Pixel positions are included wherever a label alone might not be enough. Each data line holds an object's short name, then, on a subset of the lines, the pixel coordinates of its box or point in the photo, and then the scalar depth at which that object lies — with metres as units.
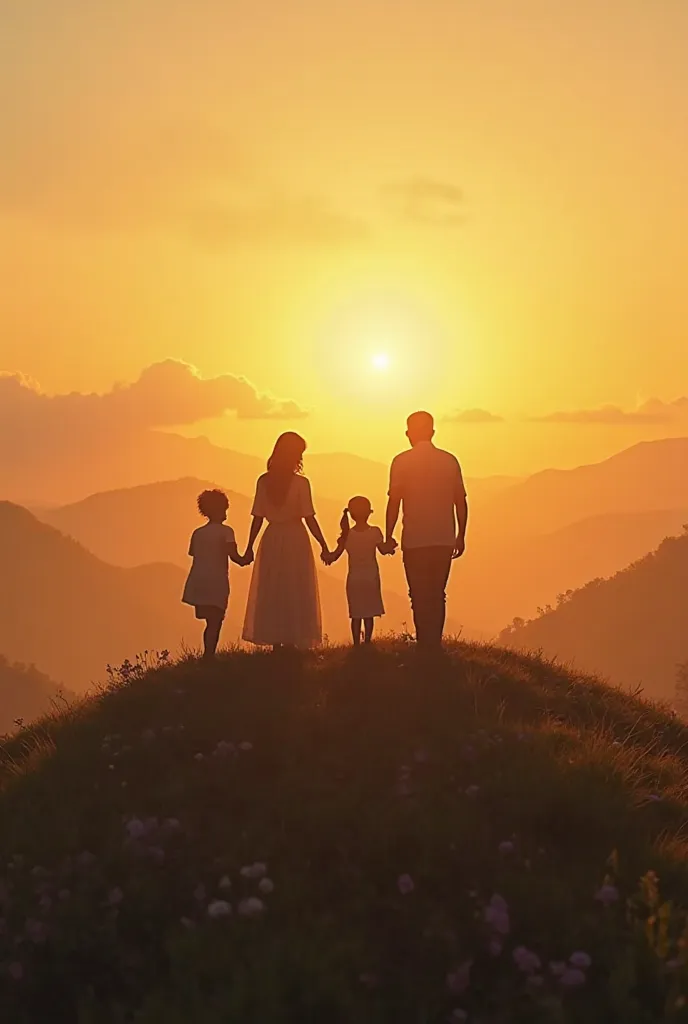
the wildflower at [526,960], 5.70
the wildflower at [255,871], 6.60
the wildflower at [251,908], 6.14
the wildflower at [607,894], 6.29
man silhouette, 13.94
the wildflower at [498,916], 5.96
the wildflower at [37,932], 6.36
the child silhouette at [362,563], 15.61
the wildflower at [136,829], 7.28
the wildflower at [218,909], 6.19
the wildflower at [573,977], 5.50
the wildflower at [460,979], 5.62
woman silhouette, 14.30
